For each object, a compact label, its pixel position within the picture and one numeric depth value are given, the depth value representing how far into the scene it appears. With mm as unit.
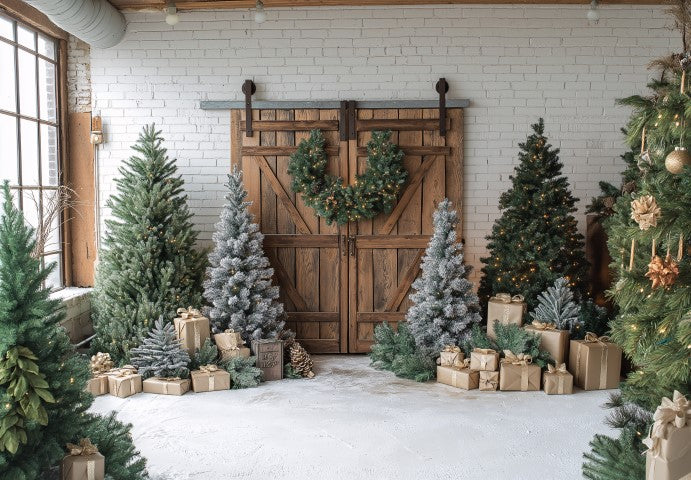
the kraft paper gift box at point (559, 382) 5410
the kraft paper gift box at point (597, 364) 5527
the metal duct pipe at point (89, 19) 5085
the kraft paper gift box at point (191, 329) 5684
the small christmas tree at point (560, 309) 5785
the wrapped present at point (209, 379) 5492
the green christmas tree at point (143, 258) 5844
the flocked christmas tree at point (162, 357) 5547
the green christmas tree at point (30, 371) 2600
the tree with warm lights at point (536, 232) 6008
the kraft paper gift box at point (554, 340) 5648
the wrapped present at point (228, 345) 5790
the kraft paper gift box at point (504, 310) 5855
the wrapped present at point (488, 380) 5523
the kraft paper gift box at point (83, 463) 2854
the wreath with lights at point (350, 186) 6445
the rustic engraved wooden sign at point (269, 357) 5883
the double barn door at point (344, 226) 6660
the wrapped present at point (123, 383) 5297
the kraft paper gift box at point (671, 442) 2545
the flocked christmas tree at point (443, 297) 5945
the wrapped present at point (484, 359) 5559
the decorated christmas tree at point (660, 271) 2348
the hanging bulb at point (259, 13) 6027
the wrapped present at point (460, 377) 5555
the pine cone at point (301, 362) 5996
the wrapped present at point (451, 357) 5734
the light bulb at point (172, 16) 6078
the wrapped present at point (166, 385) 5395
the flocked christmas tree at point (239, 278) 6008
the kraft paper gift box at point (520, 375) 5500
